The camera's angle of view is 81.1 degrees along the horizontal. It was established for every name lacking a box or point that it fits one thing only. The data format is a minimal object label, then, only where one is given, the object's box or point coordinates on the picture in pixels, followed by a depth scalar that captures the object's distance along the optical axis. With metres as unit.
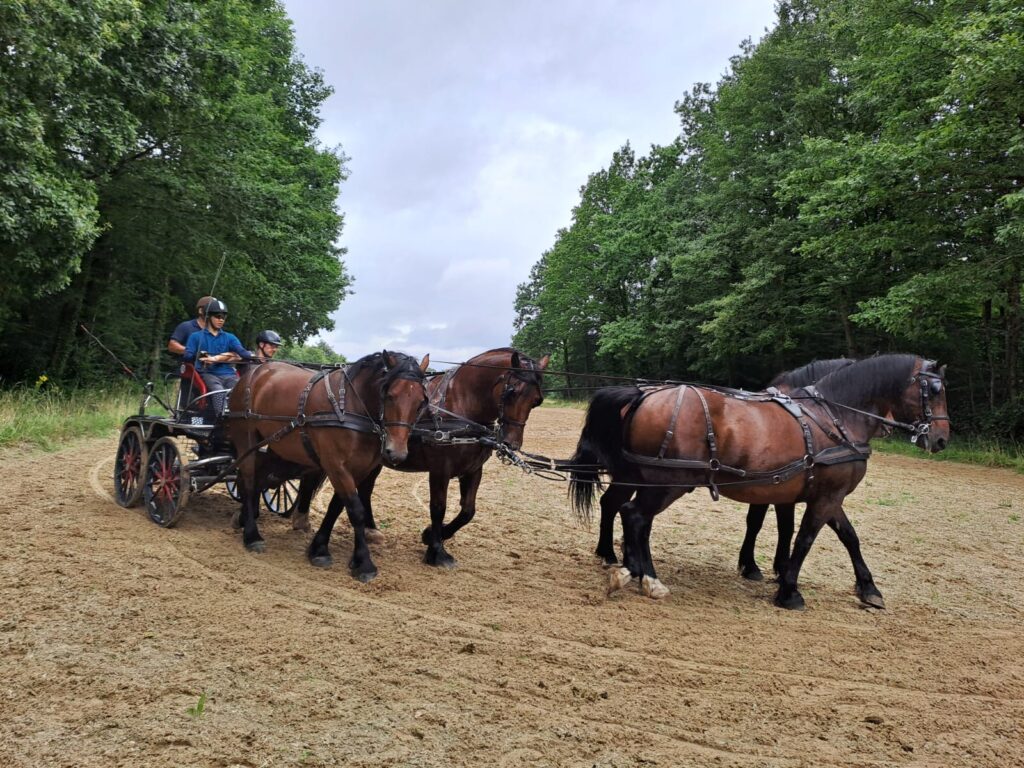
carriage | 6.32
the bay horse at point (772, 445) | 5.16
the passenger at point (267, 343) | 7.61
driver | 6.93
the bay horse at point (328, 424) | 5.21
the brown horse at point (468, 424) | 5.62
